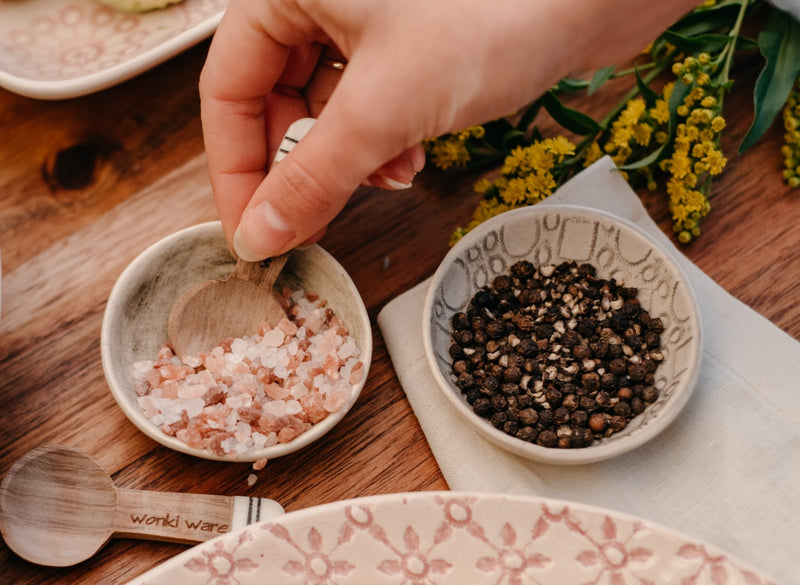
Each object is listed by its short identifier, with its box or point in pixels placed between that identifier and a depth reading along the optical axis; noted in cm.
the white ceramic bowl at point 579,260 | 36
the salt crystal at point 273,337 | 39
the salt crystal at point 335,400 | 37
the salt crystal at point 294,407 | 37
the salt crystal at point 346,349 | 38
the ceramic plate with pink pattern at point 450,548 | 34
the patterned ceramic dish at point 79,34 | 42
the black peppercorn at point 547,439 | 37
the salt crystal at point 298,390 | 38
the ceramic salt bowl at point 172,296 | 37
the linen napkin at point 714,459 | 37
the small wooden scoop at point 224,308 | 39
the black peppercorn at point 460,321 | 39
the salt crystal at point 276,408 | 37
